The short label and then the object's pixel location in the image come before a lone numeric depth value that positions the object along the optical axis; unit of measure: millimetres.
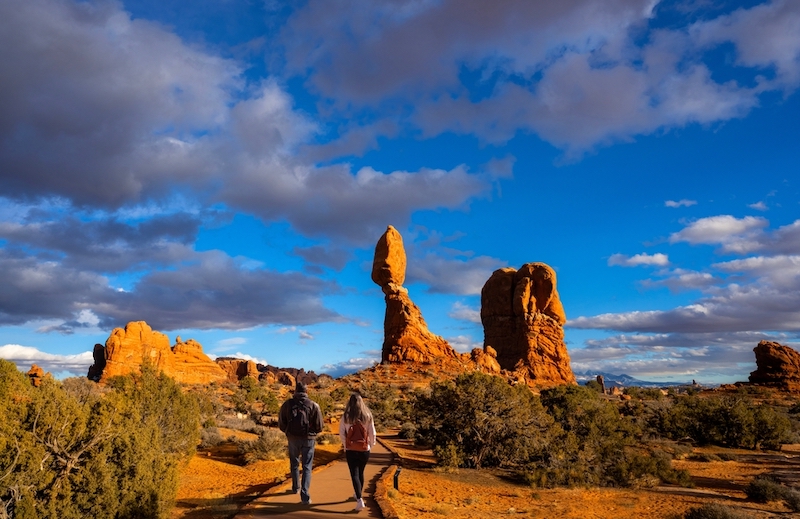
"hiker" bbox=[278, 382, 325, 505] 8188
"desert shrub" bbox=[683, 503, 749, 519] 9055
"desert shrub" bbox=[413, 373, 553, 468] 14945
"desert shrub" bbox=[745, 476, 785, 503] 12031
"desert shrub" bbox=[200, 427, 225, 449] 17703
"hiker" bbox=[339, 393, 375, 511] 7887
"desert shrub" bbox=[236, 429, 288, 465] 15145
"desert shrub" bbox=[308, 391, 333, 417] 30281
